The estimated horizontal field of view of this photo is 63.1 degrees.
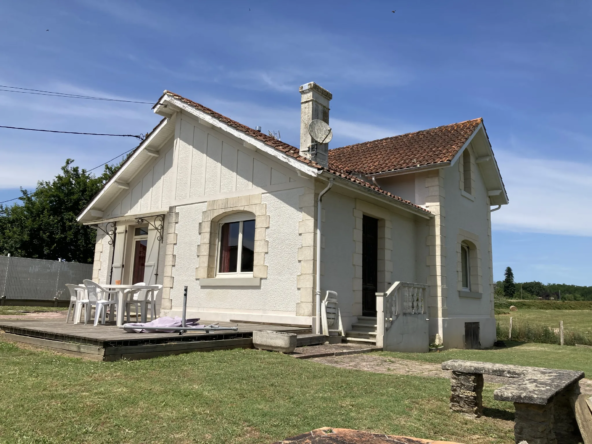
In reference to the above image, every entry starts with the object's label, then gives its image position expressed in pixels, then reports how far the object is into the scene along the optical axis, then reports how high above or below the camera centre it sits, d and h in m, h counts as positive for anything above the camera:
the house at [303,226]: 9.86 +1.73
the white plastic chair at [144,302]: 9.53 -0.19
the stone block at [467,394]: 4.52 -0.86
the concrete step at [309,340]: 8.56 -0.76
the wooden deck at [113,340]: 6.38 -0.70
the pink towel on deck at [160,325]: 7.57 -0.51
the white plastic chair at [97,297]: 9.10 -0.12
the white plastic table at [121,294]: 9.01 -0.04
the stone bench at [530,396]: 3.61 -0.76
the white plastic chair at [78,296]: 9.60 -0.11
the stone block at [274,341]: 7.53 -0.69
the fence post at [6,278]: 19.97 +0.43
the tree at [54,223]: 25.02 +3.45
